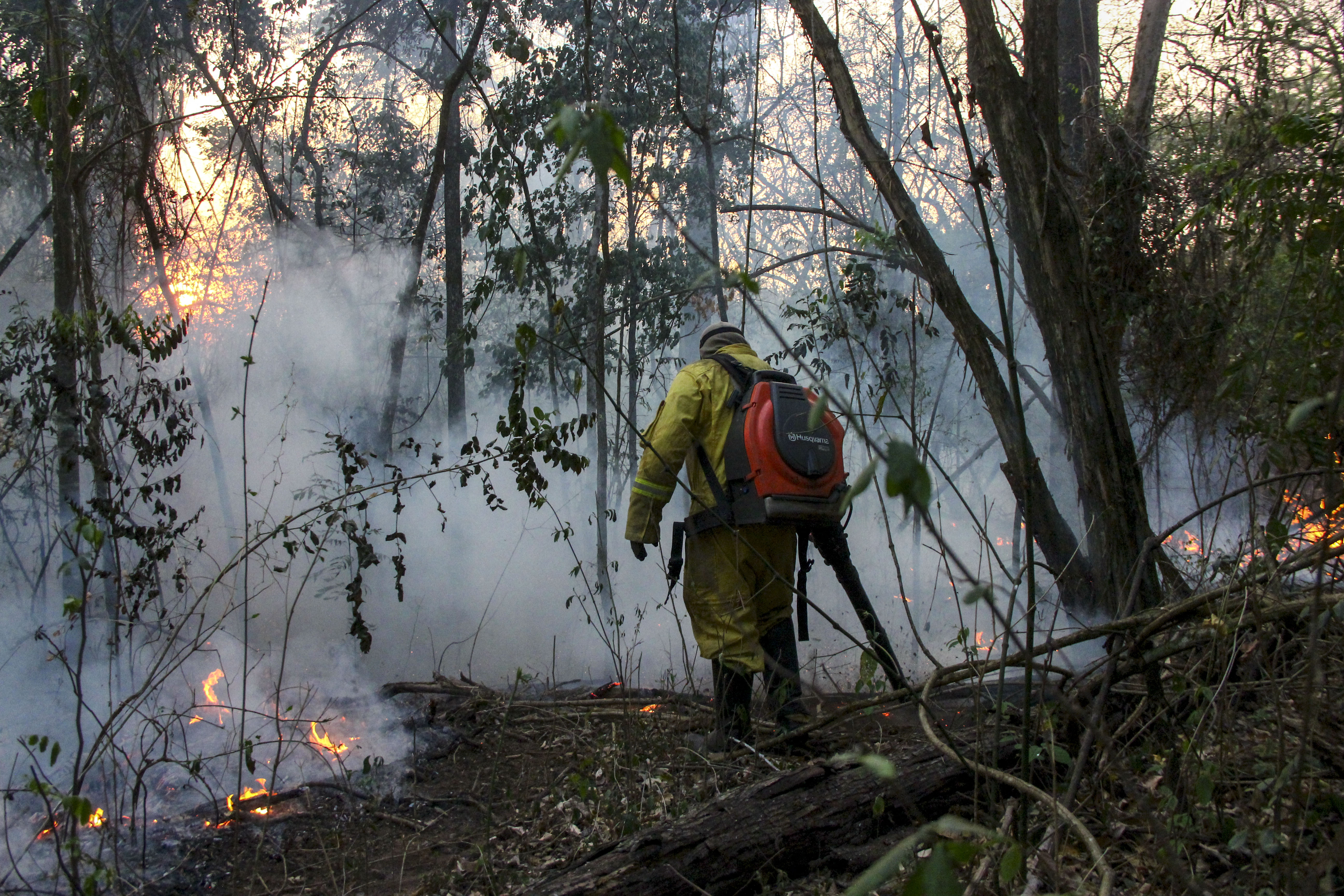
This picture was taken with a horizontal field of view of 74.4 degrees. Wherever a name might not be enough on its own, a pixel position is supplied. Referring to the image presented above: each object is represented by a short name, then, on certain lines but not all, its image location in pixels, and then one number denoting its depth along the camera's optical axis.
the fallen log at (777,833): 2.18
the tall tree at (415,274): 5.14
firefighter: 3.35
